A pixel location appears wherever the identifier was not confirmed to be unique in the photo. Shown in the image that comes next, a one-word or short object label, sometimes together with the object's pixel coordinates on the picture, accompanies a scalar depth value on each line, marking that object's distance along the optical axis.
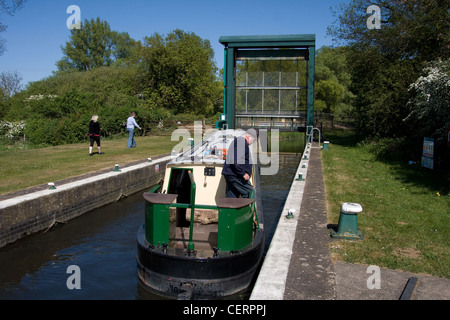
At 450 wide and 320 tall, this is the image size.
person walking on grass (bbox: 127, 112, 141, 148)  17.78
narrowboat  5.55
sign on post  10.88
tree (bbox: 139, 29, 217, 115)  38.47
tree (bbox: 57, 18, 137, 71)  64.38
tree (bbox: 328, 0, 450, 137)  16.12
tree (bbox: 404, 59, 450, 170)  10.94
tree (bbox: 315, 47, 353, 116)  46.84
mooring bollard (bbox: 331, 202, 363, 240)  6.26
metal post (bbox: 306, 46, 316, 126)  21.45
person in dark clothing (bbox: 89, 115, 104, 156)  14.80
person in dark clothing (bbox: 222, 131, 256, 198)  6.55
